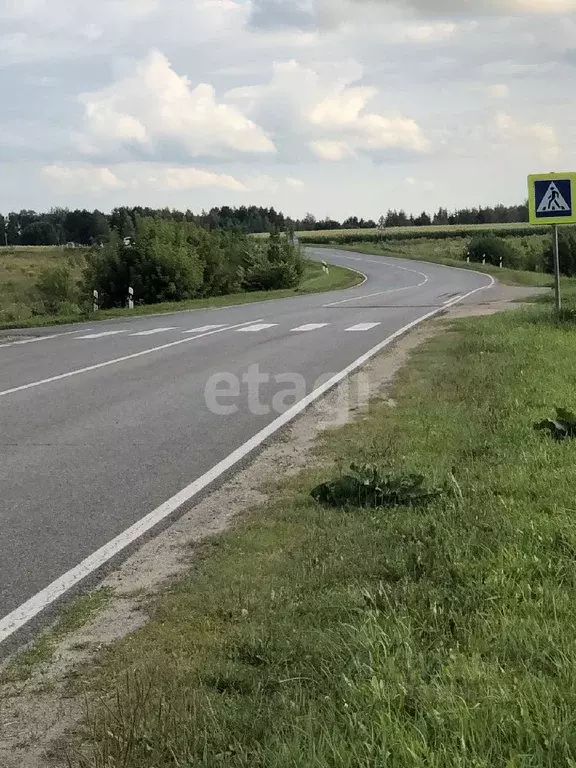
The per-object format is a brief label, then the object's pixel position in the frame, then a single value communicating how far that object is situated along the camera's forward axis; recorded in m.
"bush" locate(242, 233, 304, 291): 50.09
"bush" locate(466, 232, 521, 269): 76.38
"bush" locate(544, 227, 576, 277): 71.31
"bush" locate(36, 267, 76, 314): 47.53
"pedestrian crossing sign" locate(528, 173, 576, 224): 16.69
